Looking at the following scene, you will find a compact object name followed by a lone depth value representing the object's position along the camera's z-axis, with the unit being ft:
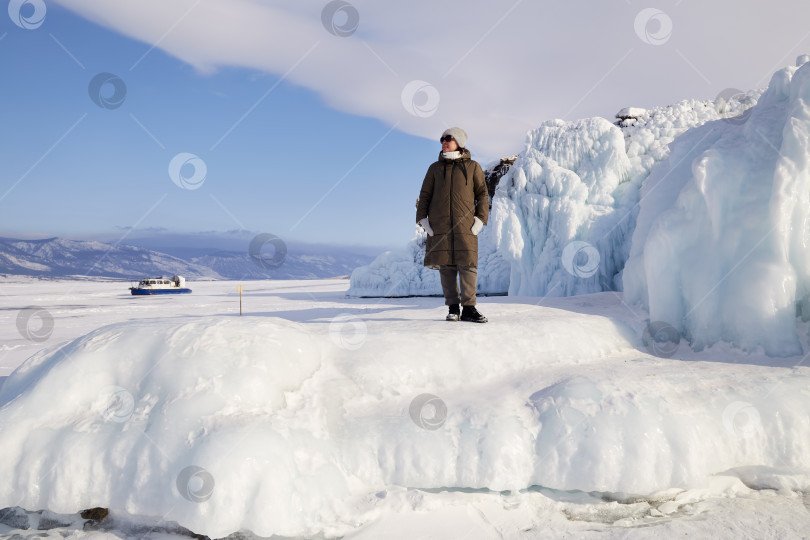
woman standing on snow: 15.65
